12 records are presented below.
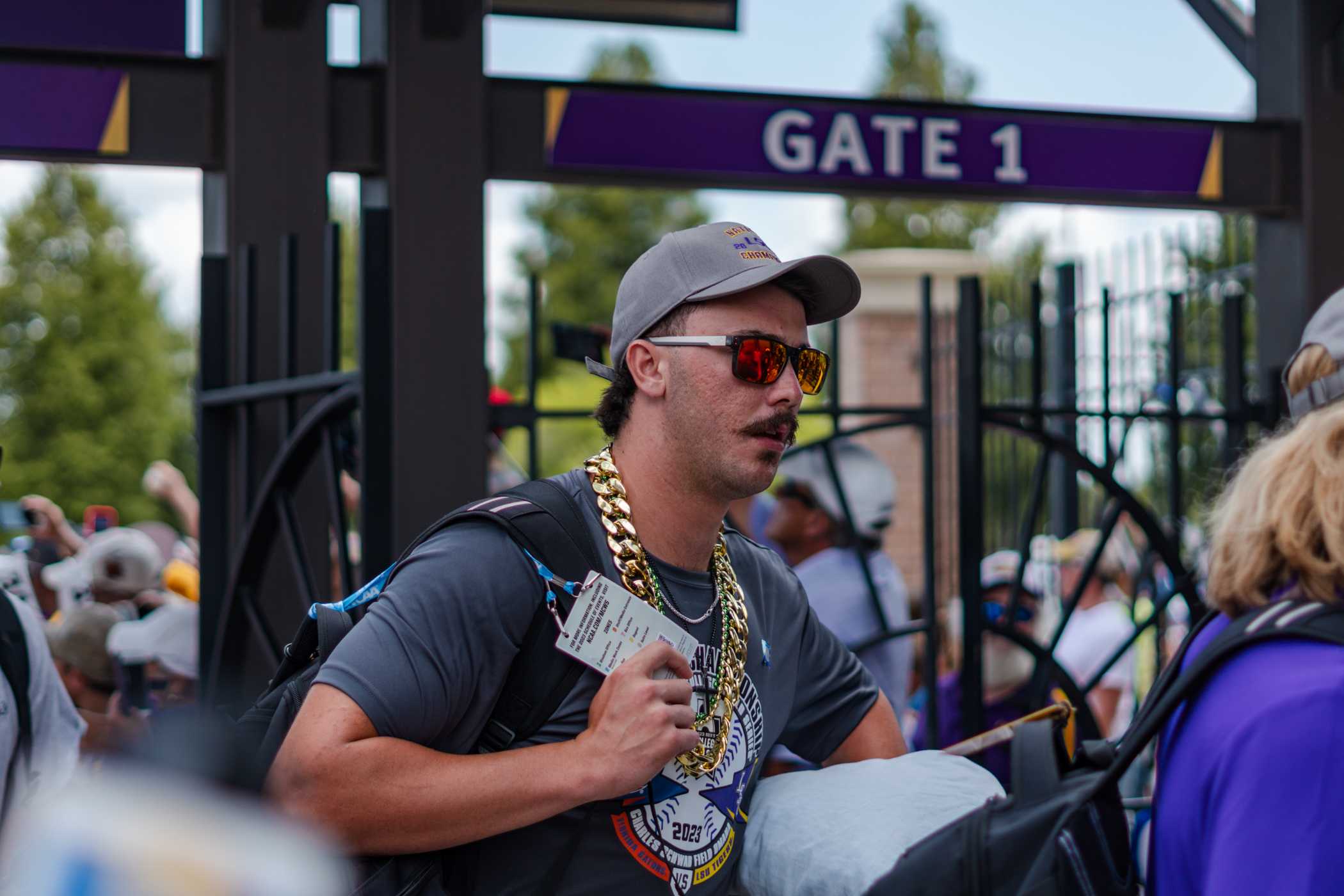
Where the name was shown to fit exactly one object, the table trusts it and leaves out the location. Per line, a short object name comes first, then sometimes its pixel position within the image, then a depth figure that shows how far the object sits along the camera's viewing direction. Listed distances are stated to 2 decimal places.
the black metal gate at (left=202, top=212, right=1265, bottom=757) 3.62
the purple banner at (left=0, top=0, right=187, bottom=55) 3.93
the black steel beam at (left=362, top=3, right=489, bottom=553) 3.66
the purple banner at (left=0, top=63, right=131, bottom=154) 3.63
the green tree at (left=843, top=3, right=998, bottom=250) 38.41
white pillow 1.75
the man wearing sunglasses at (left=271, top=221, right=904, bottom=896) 1.70
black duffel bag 1.35
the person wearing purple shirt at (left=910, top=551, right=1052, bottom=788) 4.55
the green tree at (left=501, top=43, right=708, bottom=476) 40.38
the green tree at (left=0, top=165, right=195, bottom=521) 30.56
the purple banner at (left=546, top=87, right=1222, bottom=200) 4.04
